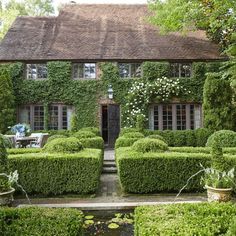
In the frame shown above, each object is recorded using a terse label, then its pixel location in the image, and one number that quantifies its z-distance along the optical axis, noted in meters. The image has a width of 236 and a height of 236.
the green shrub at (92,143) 13.61
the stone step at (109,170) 12.48
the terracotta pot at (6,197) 6.79
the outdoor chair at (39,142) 15.45
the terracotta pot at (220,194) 7.37
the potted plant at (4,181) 6.84
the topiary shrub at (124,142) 13.06
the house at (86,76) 20.00
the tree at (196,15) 14.89
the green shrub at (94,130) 17.95
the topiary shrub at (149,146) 9.94
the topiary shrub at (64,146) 9.73
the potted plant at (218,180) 7.40
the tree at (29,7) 35.59
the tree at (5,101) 18.69
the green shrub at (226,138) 12.95
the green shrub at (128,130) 17.47
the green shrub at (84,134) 15.22
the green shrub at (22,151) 10.31
